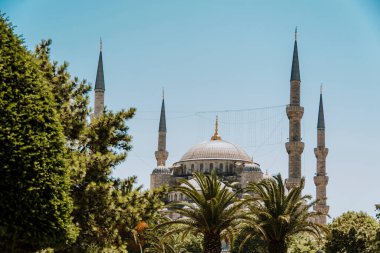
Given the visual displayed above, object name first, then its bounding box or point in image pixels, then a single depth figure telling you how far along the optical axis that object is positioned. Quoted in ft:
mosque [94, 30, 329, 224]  244.01
